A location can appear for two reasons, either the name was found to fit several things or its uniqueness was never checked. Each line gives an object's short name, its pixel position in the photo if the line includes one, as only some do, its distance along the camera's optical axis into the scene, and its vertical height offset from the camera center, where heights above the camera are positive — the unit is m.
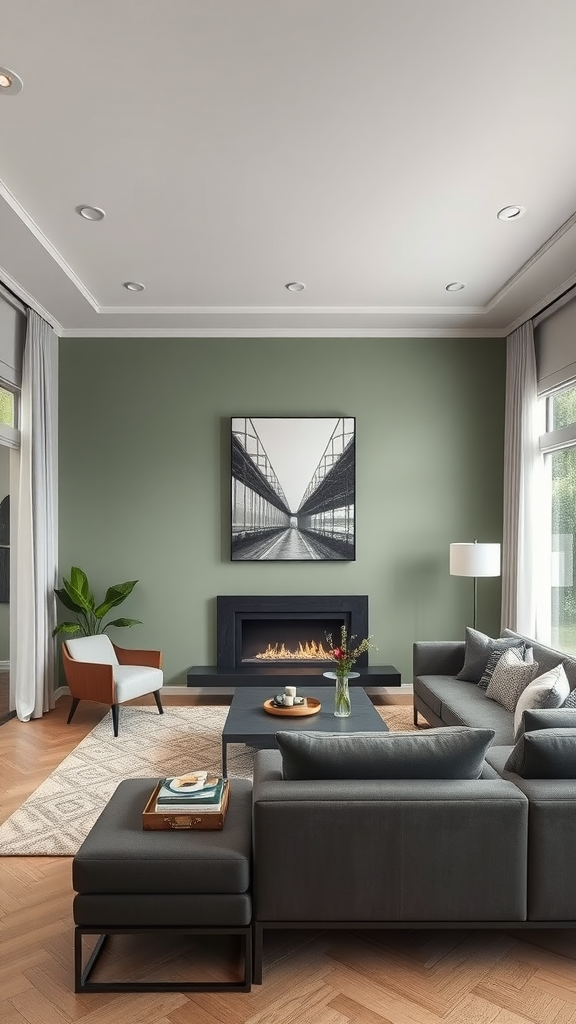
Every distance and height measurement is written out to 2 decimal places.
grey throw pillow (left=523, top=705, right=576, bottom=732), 2.50 -0.74
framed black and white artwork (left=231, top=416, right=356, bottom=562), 5.93 +0.23
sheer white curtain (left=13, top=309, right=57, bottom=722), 5.21 -0.24
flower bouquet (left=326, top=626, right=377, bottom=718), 3.90 -0.93
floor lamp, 5.23 -0.34
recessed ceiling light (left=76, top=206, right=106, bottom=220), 3.83 +1.67
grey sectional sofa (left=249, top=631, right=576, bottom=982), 2.16 -1.06
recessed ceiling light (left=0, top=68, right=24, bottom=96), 2.69 +1.69
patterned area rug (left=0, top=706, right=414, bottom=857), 3.21 -1.47
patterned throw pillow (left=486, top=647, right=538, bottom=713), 3.88 -0.93
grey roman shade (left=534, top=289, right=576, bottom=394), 4.91 +1.25
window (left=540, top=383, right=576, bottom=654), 5.09 +0.04
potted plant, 5.54 -0.68
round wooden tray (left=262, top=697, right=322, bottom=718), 3.98 -1.12
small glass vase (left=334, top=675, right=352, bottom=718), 3.95 -1.04
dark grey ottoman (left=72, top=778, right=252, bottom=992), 2.09 -1.14
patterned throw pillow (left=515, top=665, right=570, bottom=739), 3.11 -0.80
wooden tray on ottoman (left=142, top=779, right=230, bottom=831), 2.28 -1.00
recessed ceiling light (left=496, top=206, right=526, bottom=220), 3.84 +1.67
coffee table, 3.68 -1.15
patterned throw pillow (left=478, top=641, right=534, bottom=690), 4.35 -0.93
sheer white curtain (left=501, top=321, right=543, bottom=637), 5.45 +0.12
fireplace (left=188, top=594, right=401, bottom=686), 5.86 -1.01
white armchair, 4.77 -1.13
